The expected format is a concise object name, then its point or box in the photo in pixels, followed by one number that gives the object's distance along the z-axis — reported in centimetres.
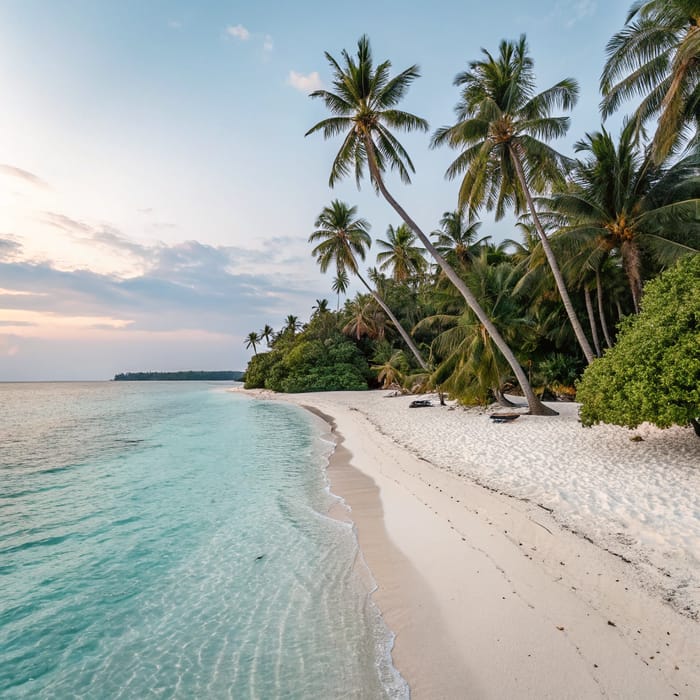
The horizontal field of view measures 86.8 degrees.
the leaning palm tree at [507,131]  1225
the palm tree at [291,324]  5619
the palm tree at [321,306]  5009
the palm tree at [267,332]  6988
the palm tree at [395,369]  2894
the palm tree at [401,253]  2938
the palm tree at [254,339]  7069
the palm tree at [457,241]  2480
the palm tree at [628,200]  1234
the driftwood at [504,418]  1212
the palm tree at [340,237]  2586
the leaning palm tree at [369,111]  1398
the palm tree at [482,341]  1416
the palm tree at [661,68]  843
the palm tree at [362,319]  3675
